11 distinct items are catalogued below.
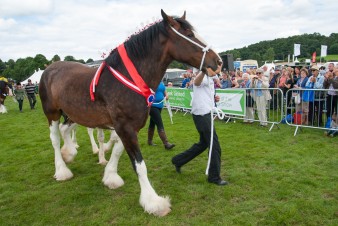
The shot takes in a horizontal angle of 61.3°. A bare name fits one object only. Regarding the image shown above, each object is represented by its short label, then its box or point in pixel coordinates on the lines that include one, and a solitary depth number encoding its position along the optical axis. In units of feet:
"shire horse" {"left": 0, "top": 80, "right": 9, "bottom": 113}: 55.28
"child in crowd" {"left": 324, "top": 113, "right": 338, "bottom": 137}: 25.75
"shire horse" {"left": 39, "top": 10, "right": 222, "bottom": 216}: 11.87
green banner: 32.65
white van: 98.31
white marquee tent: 130.94
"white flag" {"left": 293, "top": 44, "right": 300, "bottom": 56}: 58.95
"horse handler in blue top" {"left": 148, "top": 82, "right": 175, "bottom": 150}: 23.25
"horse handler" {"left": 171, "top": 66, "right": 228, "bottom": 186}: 14.94
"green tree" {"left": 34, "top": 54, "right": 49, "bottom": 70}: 264.91
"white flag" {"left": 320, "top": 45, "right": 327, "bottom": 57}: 62.12
